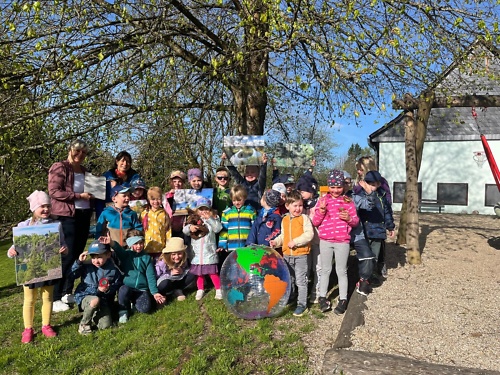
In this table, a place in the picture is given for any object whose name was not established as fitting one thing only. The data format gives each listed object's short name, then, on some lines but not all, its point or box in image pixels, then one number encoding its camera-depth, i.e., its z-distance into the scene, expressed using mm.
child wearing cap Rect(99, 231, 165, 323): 5254
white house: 19344
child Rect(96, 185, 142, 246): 5434
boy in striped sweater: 5719
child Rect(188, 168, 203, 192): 6129
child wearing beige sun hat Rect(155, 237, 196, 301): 5582
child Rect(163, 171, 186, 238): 6031
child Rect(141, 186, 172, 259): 5688
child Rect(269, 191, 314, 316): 5078
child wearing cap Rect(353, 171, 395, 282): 5789
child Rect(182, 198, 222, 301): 5746
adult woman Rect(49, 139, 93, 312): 5316
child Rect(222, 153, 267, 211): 6211
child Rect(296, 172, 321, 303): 5492
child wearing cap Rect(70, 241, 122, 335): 4810
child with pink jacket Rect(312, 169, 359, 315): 5059
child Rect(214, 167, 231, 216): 6301
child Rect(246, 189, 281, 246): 5461
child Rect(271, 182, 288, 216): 5738
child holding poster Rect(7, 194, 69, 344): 4633
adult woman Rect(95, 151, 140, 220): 5879
